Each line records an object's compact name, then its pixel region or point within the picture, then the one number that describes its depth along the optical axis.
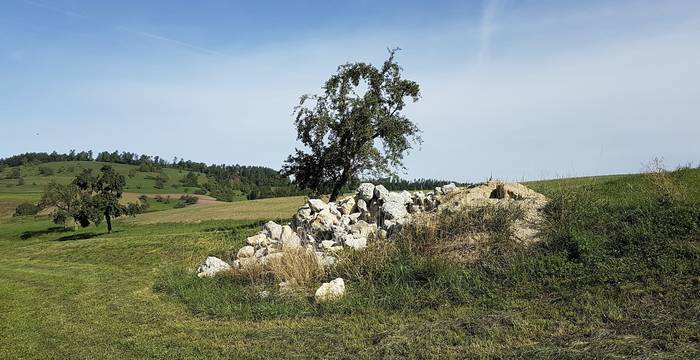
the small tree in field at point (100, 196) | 49.50
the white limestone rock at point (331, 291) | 9.47
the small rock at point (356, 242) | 12.45
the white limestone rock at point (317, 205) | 17.76
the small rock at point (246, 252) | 14.72
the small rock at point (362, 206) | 16.56
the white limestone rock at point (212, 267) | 13.25
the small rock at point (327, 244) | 13.30
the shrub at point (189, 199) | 97.25
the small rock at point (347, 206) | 17.19
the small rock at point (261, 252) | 14.07
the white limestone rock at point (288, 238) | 13.52
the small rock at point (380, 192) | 16.09
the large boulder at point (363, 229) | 13.71
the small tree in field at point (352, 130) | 30.98
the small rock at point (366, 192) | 17.00
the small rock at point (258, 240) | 15.89
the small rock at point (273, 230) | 16.31
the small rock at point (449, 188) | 16.24
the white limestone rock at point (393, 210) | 14.49
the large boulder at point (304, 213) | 17.49
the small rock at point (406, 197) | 16.20
